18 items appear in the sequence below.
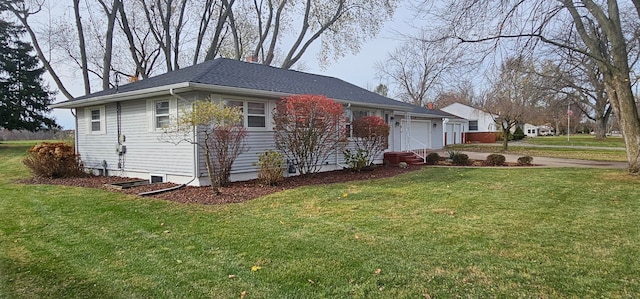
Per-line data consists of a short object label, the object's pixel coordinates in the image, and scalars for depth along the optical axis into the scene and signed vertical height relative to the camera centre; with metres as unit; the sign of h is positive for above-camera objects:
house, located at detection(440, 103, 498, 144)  35.76 +1.48
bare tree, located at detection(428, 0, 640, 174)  9.57 +2.68
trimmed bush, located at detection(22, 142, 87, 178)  11.00 -0.49
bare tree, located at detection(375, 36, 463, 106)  42.49 +7.16
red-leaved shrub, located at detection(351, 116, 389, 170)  12.37 +0.29
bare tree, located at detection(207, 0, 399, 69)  22.55 +7.54
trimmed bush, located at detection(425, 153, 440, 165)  15.54 -0.72
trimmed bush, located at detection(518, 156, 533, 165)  14.18 -0.79
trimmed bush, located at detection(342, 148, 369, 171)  12.11 -0.60
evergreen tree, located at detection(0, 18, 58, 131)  24.84 +4.13
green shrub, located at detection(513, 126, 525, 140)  39.54 +0.67
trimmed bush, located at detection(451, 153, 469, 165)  14.71 -0.73
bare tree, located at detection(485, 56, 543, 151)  21.75 +2.51
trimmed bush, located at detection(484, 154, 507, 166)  14.35 -0.76
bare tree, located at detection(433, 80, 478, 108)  40.47 +5.17
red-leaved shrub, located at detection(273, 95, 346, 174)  9.70 +0.42
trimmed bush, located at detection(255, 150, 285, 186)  9.14 -0.65
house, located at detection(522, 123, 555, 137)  71.81 +2.00
